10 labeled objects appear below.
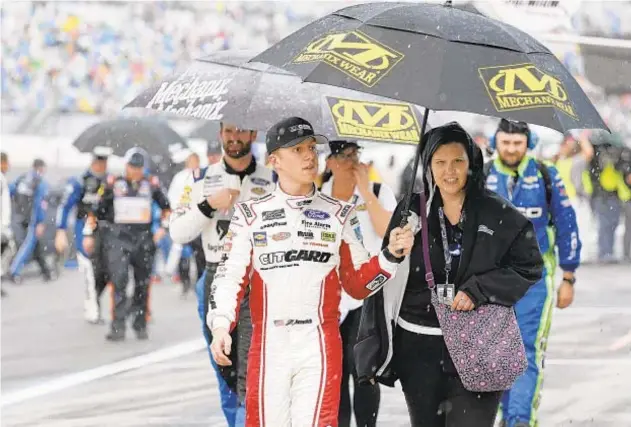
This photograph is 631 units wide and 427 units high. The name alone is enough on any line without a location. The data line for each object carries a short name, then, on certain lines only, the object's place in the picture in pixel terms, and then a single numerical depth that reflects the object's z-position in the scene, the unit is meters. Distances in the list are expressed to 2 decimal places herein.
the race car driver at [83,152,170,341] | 23.20
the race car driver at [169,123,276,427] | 11.69
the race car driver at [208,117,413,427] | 8.86
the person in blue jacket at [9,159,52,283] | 33.48
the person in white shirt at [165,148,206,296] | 30.12
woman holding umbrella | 8.71
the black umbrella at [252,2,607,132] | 8.04
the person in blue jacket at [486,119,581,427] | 13.10
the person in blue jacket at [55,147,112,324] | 23.88
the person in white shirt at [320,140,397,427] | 11.94
